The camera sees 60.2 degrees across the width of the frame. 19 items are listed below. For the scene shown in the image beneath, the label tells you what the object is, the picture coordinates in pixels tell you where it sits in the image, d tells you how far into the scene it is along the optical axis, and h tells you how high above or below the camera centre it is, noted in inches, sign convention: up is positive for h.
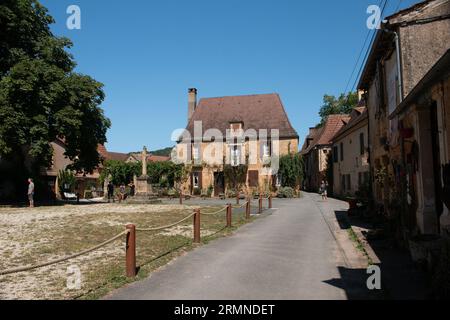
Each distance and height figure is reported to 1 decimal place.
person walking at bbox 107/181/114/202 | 1215.8 -19.6
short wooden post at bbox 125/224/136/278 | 267.7 -49.1
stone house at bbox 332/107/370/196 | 944.9 +75.1
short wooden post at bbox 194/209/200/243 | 411.4 -47.0
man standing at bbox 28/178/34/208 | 886.4 -11.9
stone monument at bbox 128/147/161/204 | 1115.4 -16.4
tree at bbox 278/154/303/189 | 1336.1 +43.4
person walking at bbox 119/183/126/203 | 1157.2 -29.2
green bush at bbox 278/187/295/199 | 1304.1 -34.6
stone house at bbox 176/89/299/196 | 1405.0 +151.1
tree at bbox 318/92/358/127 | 2118.5 +445.5
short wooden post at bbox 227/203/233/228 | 542.8 -49.1
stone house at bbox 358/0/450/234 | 327.9 +62.6
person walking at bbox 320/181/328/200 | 1132.6 -31.5
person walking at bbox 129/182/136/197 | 1375.4 -21.1
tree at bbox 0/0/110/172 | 831.7 +208.2
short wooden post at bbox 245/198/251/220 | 657.5 -45.9
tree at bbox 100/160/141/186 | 1668.3 +59.1
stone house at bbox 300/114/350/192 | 1476.4 +133.7
